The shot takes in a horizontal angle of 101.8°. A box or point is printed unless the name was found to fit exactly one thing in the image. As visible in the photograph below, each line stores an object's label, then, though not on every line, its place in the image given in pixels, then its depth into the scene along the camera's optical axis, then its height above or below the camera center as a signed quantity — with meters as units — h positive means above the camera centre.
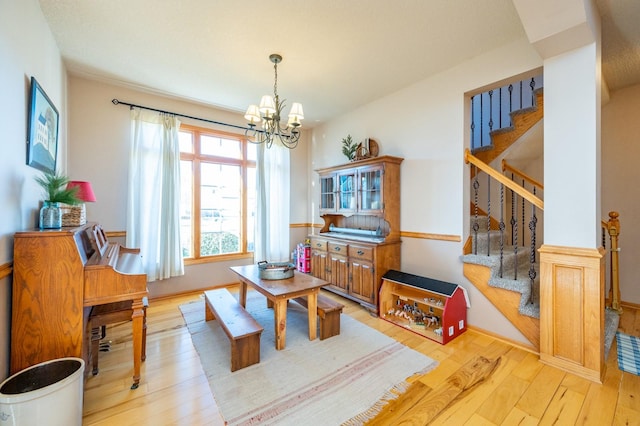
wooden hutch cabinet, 3.23 -0.28
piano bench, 1.91 -0.76
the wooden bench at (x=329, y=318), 2.55 -1.04
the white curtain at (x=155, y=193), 3.41 +0.28
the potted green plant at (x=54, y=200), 1.82 +0.11
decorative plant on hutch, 3.88 +1.01
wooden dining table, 2.34 -0.71
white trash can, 1.20 -0.91
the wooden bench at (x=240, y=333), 2.05 -0.95
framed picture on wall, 1.86 +0.67
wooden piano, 1.53 -0.50
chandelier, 2.33 +0.94
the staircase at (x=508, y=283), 2.33 -0.67
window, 3.97 +0.33
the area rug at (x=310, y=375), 1.65 -1.25
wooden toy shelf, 2.56 -1.01
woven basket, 2.03 +0.00
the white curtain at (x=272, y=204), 4.36 +0.18
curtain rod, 3.36 +1.45
